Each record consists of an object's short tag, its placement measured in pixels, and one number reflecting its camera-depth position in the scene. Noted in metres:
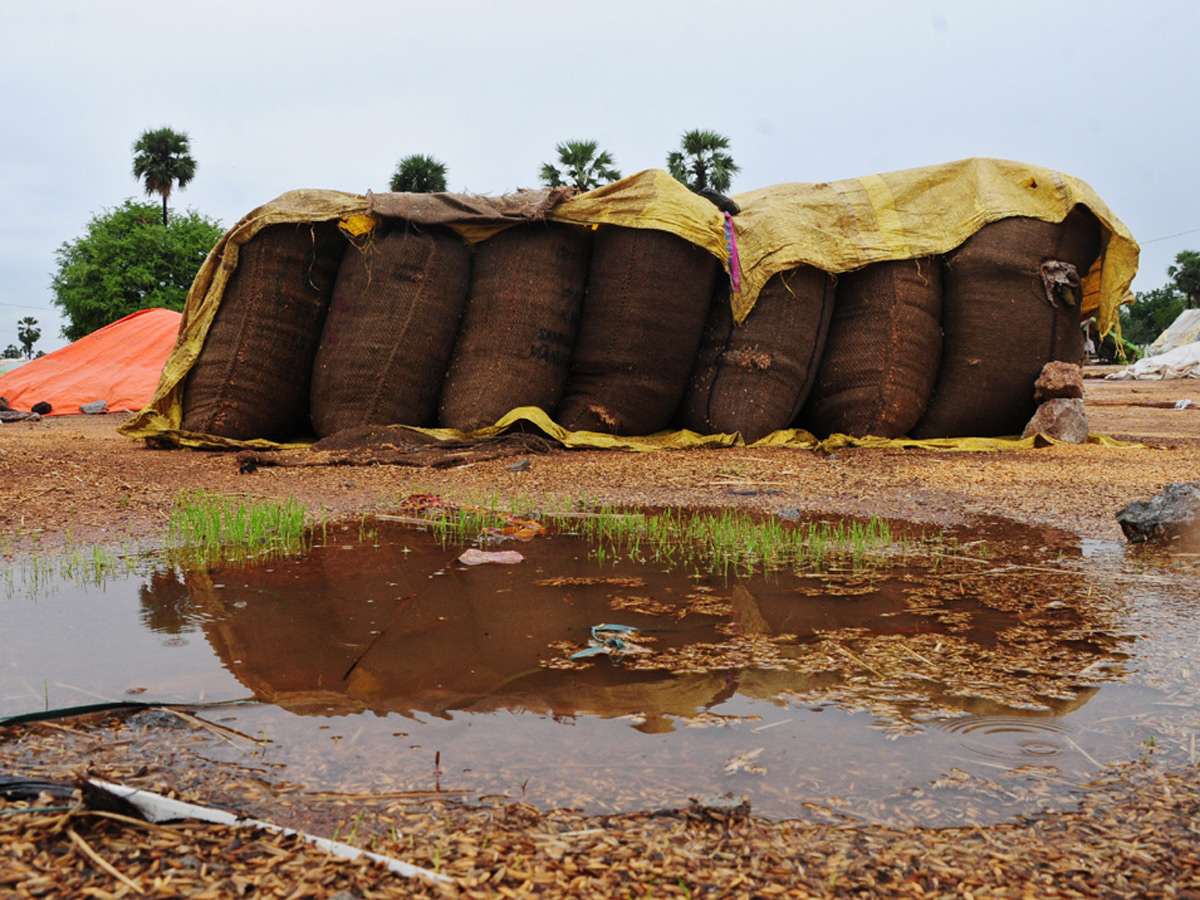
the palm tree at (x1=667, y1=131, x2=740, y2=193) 21.72
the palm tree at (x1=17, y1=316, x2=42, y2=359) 59.97
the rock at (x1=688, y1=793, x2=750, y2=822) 1.28
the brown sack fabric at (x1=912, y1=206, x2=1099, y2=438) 6.77
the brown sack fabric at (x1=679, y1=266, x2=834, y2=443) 6.62
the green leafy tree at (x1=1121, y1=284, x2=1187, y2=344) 40.38
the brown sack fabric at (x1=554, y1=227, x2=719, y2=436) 6.45
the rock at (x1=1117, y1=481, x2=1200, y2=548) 3.26
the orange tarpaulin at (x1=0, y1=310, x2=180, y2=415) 11.51
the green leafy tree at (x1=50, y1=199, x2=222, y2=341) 23.28
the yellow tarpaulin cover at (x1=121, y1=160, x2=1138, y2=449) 6.44
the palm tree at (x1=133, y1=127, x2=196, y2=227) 29.23
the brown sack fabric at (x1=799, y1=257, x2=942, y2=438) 6.73
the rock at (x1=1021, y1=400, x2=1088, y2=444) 6.83
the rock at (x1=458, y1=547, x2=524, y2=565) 2.99
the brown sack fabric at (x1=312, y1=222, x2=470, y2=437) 6.38
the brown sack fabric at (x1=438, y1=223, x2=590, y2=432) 6.47
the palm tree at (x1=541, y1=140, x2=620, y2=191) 20.16
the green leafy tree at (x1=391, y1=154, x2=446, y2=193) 23.50
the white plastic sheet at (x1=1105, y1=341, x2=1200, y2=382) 21.36
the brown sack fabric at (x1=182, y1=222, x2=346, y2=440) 6.42
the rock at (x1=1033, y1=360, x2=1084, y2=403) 6.78
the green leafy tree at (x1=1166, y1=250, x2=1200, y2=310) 36.91
